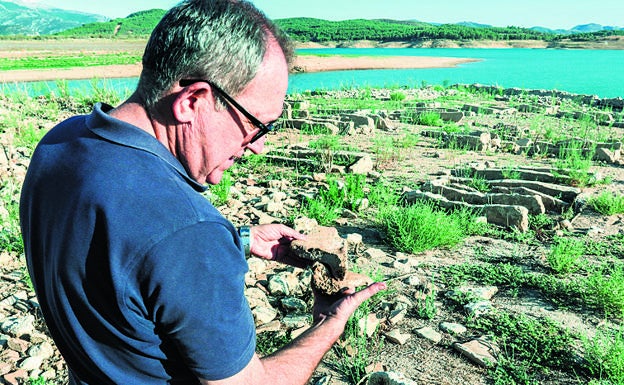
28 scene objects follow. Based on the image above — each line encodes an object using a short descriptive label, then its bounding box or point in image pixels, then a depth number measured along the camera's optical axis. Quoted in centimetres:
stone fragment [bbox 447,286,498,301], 365
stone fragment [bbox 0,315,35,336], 321
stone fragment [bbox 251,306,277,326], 337
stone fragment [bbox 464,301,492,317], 344
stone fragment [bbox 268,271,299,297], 374
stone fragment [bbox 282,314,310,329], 331
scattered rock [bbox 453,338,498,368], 295
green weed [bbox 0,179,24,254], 431
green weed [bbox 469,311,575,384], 288
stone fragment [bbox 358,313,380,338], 318
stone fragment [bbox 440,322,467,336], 326
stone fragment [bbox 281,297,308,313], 353
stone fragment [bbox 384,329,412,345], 322
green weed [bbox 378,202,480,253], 446
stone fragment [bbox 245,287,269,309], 356
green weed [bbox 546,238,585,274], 399
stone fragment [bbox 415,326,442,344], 321
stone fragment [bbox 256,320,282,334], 326
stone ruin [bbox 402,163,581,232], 505
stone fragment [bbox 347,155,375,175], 669
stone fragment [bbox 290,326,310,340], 320
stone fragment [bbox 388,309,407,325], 341
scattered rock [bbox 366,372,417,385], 268
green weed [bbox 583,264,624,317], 346
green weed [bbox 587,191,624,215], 529
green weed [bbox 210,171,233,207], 552
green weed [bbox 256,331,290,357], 310
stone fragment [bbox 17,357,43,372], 291
